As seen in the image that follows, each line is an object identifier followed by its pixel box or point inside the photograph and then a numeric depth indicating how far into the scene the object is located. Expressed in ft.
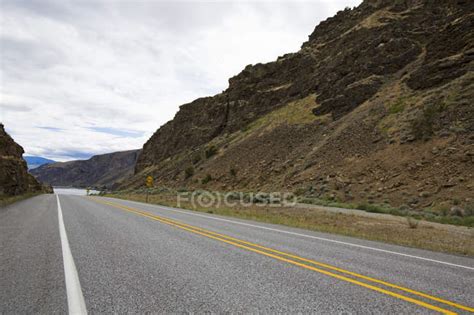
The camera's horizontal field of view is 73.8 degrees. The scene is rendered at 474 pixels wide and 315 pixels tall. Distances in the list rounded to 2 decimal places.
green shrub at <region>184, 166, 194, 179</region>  177.99
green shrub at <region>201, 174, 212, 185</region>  153.89
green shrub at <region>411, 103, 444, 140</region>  81.92
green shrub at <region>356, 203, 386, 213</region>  64.77
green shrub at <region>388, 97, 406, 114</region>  100.99
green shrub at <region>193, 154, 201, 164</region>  194.29
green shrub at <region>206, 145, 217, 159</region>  182.31
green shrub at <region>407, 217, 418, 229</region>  43.65
